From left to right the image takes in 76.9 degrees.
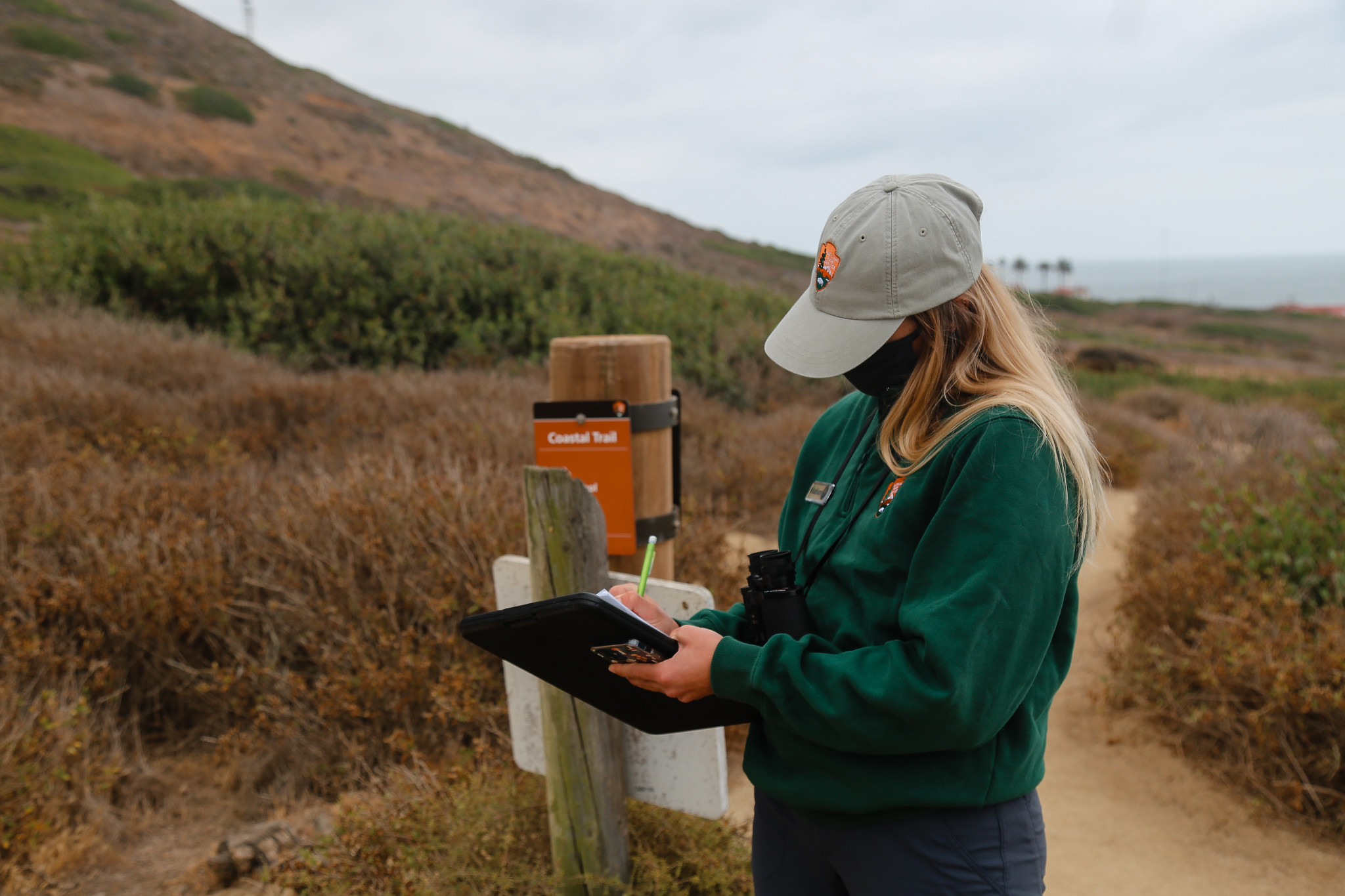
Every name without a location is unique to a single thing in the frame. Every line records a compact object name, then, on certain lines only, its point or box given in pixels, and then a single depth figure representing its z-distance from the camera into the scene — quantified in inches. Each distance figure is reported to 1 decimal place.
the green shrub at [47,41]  1263.5
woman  44.0
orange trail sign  87.2
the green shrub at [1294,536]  146.4
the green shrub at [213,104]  1295.5
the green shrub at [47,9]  1374.3
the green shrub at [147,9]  1593.0
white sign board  80.9
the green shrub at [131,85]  1255.5
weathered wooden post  83.8
